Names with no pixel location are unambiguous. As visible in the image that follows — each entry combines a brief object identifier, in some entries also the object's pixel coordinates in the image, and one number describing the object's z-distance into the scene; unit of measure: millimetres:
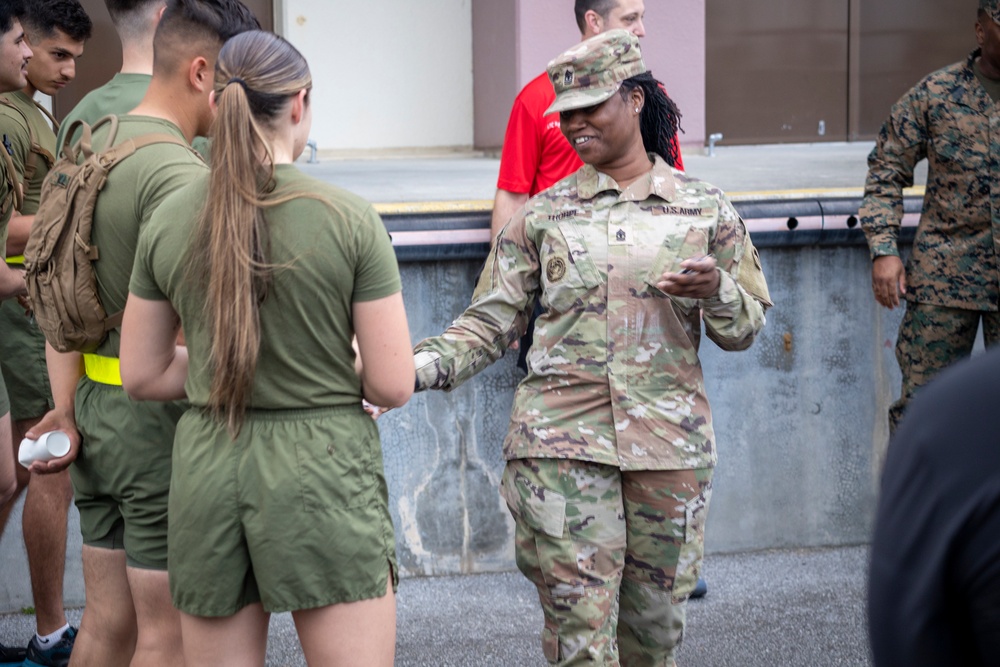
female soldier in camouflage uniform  5908
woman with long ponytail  4549
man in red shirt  8295
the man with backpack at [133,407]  5358
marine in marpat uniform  8402
